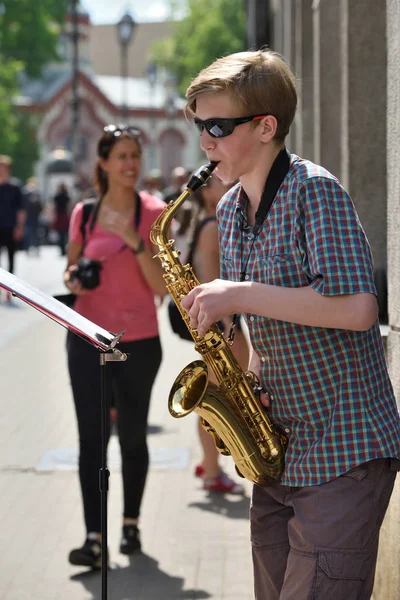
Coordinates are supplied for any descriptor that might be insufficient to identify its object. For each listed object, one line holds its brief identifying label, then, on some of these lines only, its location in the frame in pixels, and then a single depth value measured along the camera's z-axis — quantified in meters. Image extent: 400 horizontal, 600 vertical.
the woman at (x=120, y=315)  5.44
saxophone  3.00
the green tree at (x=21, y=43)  53.91
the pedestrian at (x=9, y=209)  17.80
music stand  3.02
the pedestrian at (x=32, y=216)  33.72
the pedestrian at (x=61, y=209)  28.17
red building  79.38
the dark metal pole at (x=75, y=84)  32.00
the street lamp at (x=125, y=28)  31.92
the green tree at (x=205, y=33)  62.81
